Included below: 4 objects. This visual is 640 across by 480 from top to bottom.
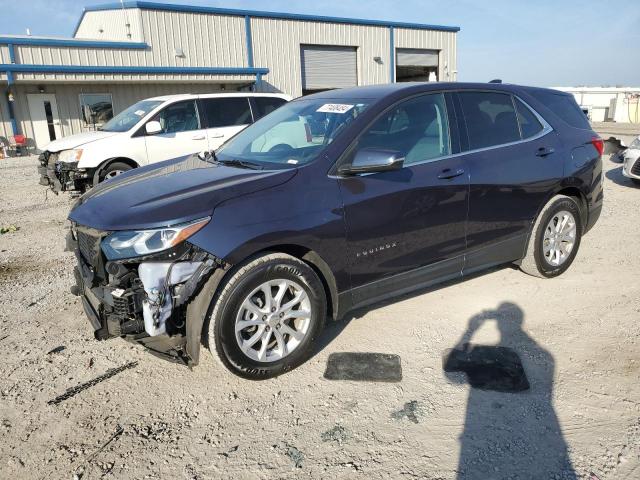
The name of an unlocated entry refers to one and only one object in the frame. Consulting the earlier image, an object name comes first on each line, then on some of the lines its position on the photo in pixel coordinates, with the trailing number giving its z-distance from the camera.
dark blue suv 2.98
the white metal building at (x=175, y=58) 19.53
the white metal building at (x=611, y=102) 30.06
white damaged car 8.59
